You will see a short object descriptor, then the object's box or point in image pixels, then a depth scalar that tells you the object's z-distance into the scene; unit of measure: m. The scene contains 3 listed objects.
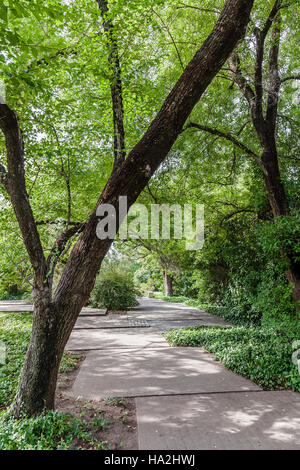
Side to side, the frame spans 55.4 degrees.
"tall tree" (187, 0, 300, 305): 6.78
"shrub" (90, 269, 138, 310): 12.99
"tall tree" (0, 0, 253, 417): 3.07
